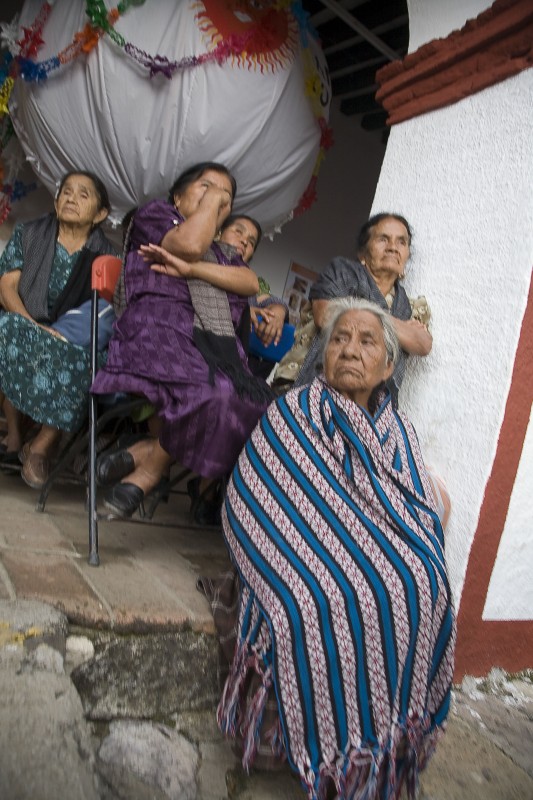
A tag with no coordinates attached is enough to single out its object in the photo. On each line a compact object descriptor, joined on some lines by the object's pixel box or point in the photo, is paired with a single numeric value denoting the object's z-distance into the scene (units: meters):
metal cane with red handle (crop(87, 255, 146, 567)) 1.74
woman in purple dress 1.75
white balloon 2.54
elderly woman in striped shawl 1.20
